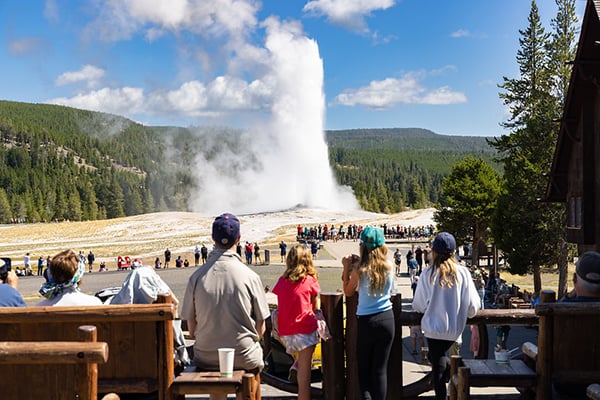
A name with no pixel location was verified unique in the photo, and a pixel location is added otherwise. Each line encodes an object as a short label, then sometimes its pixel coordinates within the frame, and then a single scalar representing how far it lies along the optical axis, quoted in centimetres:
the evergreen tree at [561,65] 3328
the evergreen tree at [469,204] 5641
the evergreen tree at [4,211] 15200
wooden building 1642
